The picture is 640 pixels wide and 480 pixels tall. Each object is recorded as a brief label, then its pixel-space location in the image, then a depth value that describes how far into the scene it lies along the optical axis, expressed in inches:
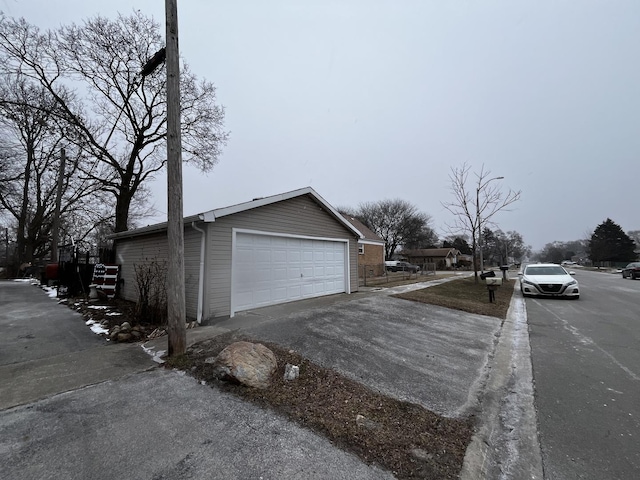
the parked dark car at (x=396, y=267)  1364.4
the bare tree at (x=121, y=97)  533.0
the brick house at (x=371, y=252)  962.1
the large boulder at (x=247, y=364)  144.9
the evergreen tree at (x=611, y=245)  2078.0
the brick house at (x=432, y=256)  2053.4
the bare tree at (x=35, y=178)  567.5
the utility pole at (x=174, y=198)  182.7
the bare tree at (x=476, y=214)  634.2
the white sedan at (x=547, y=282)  428.8
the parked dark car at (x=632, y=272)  854.5
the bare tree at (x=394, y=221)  1775.3
